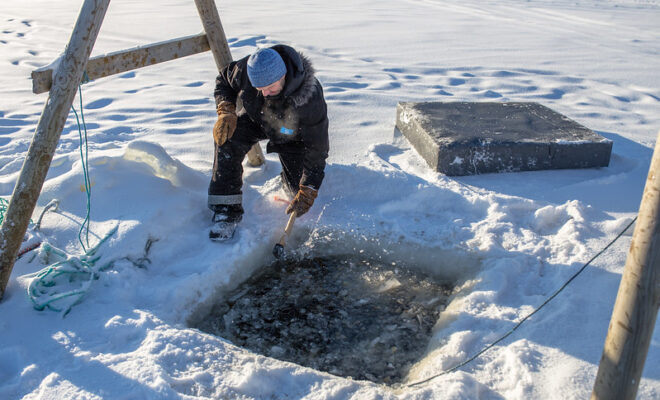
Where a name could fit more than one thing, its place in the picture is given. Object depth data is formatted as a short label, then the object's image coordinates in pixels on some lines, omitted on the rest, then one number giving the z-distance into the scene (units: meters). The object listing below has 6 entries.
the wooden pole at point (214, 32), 2.98
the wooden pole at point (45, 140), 2.06
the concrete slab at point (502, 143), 3.32
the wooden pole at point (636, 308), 1.19
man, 2.61
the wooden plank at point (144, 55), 2.63
